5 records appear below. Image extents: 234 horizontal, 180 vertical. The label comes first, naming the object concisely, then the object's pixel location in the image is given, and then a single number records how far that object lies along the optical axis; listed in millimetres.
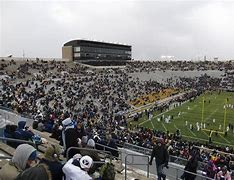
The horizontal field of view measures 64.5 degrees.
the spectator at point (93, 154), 3464
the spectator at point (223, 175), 5448
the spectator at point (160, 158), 4898
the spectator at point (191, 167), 4919
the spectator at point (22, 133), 4222
